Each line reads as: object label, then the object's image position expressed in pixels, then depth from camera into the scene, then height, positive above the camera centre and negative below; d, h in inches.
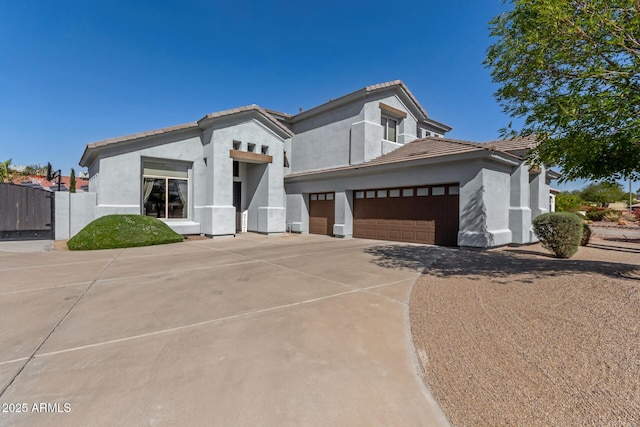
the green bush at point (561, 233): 375.6 -24.6
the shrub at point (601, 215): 1300.4 -4.2
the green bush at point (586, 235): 505.4 -36.5
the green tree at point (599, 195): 1825.8 +118.7
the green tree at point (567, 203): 1003.3 +37.2
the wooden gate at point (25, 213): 519.8 -4.6
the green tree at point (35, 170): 1497.0 +211.0
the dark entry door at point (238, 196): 724.0 +37.8
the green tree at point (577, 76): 198.8 +107.8
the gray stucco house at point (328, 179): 479.5 +63.2
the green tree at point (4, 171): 941.3 +125.9
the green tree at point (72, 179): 946.7 +100.3
